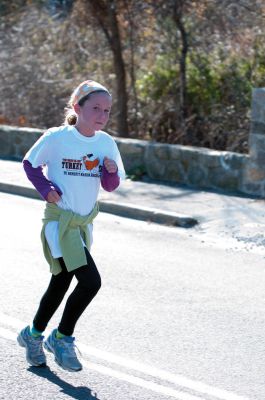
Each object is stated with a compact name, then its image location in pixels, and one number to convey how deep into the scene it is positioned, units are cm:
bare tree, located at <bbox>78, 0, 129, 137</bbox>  1507
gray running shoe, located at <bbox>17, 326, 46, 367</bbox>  555
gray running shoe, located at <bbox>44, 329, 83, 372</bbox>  538
